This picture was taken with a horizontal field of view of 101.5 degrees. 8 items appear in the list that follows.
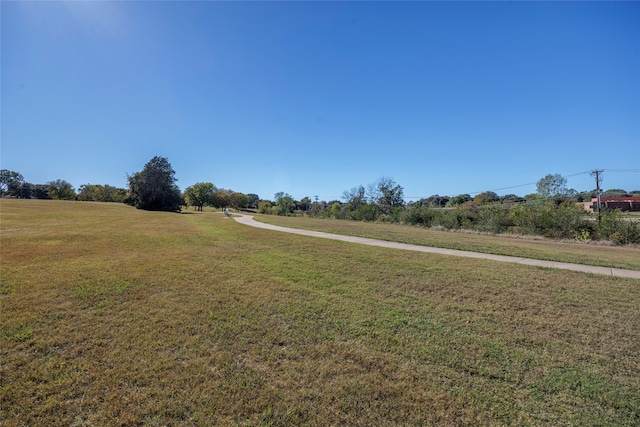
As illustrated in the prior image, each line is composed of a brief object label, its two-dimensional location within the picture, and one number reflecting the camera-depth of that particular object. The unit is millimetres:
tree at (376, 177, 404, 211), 48812
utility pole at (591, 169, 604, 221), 24050
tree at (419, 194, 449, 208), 85844
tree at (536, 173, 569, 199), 43100
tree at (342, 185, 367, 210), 46144
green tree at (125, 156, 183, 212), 40938
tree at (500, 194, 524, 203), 74700
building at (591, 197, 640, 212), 45416
